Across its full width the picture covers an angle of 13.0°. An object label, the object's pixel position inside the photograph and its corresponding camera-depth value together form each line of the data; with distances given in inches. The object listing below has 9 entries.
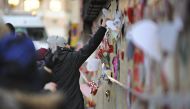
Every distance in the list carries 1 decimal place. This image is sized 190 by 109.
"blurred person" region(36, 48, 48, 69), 455.4
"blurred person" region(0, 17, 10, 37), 242.8
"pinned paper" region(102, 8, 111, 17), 477.7
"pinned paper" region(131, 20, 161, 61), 227.4
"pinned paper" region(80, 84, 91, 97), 534.5
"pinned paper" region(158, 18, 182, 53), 219.1
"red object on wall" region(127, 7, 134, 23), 327.0
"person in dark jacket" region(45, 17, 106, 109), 403.7
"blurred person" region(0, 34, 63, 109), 191.5
